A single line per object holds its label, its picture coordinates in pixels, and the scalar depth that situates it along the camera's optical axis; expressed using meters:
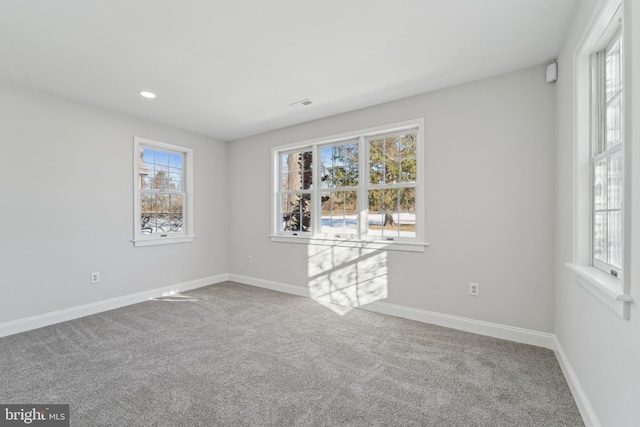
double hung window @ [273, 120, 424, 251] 3.39
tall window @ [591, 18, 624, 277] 1.56
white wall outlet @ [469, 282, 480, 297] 2.89
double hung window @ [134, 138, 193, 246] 4.03
